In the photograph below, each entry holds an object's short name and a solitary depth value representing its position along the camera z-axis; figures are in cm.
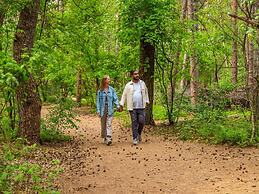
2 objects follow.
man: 1302
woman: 1315
